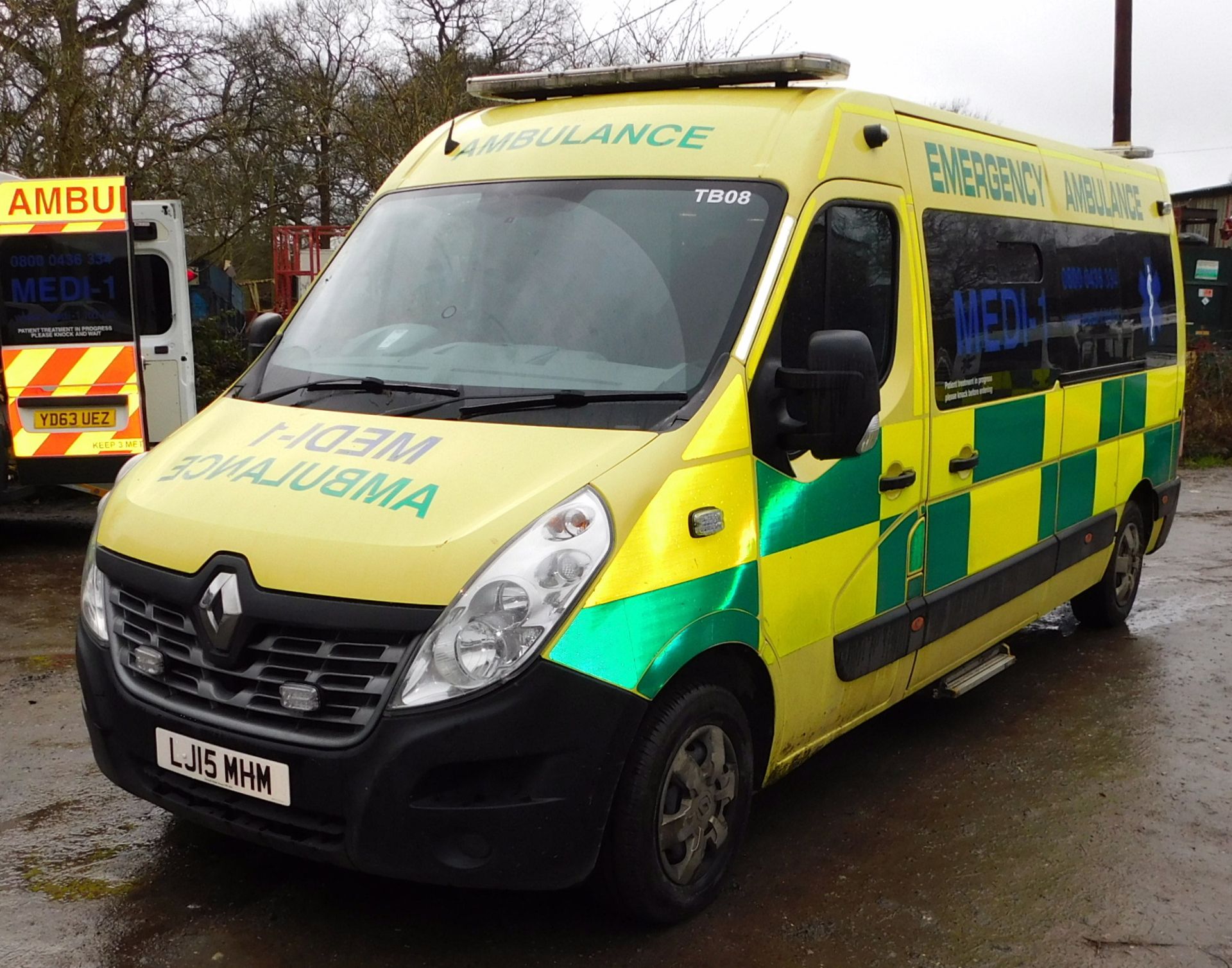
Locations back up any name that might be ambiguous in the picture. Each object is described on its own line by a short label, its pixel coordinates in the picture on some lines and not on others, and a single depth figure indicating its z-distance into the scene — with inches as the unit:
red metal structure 703.7
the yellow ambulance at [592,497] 116.6
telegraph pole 626.2
